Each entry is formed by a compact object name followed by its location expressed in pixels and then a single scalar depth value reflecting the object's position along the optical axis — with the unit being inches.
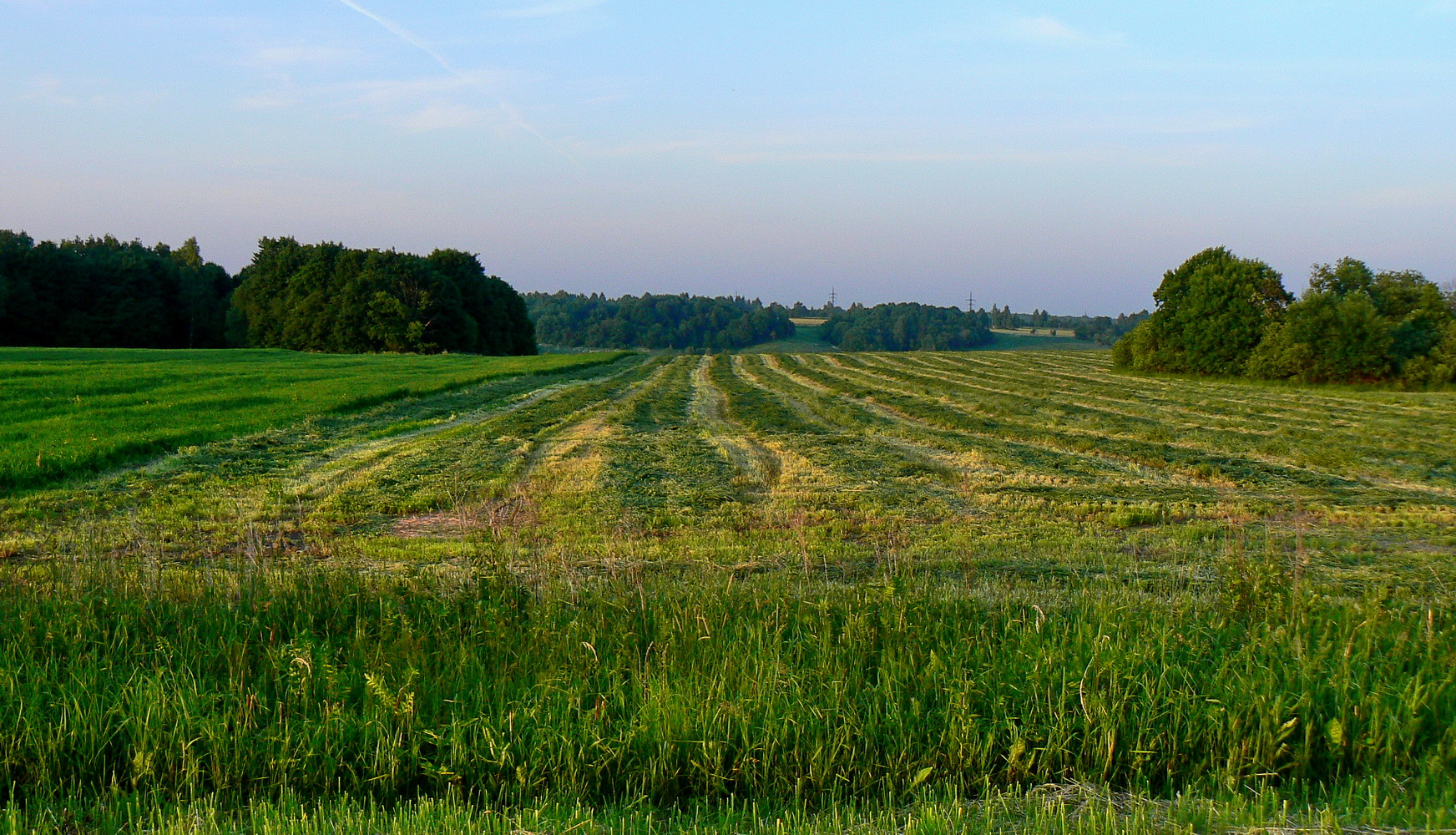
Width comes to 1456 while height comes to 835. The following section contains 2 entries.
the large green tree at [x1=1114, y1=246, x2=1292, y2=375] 2114.9
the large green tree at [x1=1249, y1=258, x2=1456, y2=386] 1750.7
